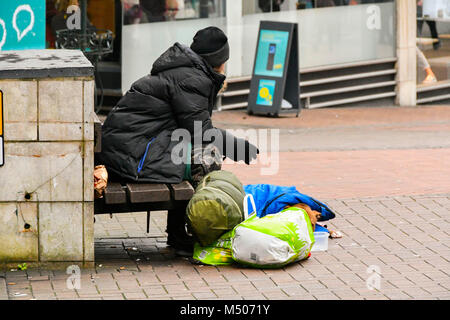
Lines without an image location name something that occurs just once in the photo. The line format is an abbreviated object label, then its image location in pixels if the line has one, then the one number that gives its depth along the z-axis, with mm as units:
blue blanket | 12531
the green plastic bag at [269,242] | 11516
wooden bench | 11437
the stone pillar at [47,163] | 11148
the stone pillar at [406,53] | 29078
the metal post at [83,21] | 21312
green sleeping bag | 11594
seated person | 11898
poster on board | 25906
